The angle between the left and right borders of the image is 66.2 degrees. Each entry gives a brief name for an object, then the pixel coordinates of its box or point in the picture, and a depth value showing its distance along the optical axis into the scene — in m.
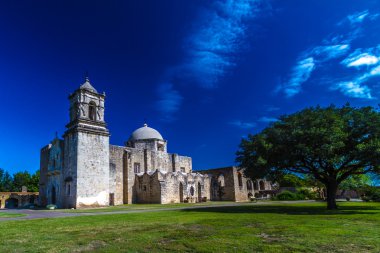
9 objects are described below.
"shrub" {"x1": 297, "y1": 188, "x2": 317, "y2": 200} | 40.63
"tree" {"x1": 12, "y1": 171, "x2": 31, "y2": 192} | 67.19
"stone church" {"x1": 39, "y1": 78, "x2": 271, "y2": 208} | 30.58
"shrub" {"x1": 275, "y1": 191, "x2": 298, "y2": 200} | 38.53
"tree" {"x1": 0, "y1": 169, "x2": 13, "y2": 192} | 68.81
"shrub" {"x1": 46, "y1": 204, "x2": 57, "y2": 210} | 29.27
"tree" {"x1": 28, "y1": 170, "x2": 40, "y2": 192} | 62.70
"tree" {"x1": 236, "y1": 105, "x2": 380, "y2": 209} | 17.84
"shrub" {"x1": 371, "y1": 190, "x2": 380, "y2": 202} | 34.78
